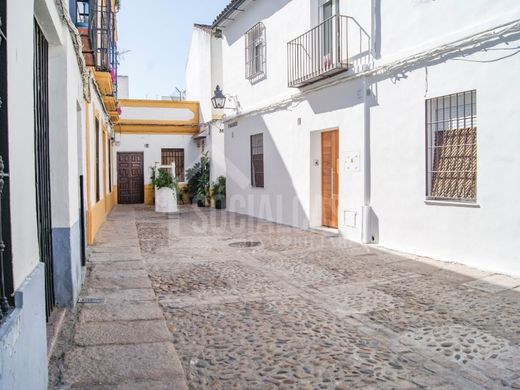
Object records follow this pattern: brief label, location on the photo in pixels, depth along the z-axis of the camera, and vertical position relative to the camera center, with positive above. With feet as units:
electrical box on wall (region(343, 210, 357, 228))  28.99 -2.94
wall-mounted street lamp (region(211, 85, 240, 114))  45.46 +6.80
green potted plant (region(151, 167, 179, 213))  50.90 -2.14
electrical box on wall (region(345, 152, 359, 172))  28.60 +0.54
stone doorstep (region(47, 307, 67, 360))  11.80 -4.18
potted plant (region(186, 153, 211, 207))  57.62 -1.30
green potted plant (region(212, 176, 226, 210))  52.60 -2.36
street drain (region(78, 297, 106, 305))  15.99 -4.33
